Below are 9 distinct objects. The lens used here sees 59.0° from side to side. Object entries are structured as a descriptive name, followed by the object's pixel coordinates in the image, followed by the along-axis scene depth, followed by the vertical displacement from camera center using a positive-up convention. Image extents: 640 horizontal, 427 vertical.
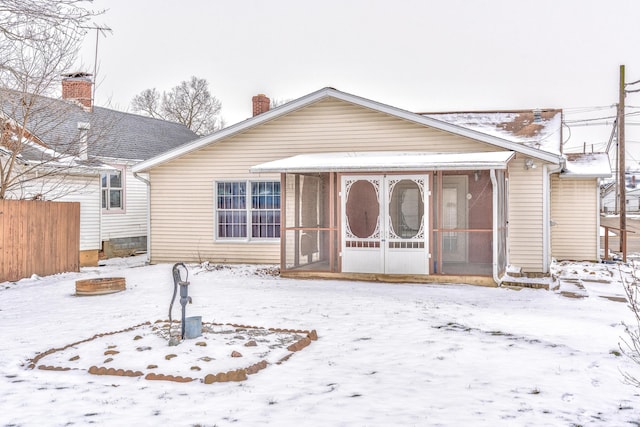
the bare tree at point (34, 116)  11.83 +2.56
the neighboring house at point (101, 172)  15.40 +1.47
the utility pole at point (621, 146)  20.59 +2.76
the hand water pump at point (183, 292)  6.66 -0.84
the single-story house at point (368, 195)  11.73 +0.62
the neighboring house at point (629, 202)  57.50 +1.94
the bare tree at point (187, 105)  45.66 +9.59
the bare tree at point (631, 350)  5.03 -1.45
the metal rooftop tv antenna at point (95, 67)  16.52 +4.55
